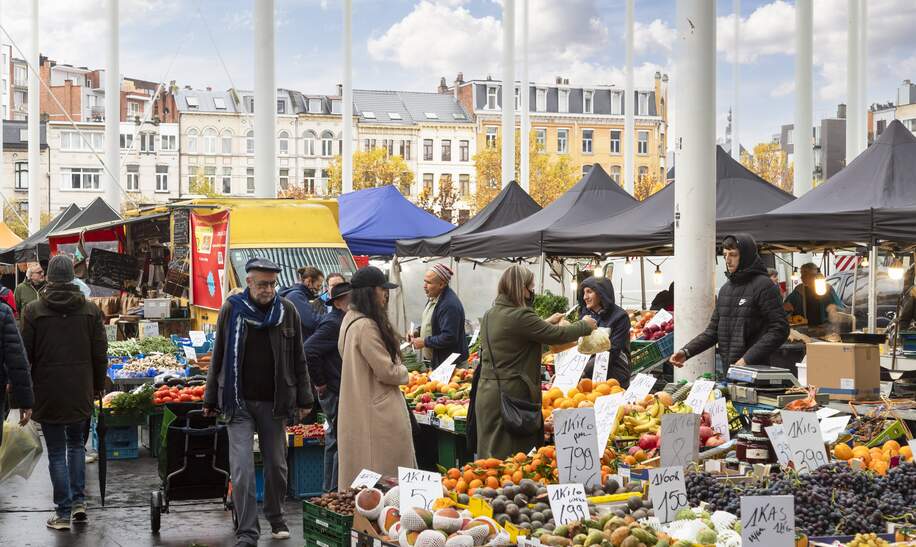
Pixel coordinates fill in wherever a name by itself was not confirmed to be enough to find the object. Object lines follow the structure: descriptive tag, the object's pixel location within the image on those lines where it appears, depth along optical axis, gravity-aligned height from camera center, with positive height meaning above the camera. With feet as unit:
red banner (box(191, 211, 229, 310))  50.63 -0.12
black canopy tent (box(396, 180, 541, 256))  61.41 +2.21
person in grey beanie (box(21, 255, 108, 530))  27.07 -2.52
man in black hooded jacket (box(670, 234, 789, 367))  28.71 -1.46
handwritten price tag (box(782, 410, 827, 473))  19.48 -3.15
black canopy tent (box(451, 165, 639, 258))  49.26 +1.68
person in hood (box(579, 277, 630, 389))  34.19 -1.92
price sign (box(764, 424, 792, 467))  19.93 -3.29
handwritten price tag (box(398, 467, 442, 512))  18.42 -3.77
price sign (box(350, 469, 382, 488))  20.30 -3.99
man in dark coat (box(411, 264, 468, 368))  33.96 -1.75
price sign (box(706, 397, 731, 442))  23.40 -3.32
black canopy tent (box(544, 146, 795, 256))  42.70 +1.42
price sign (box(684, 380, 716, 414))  24.30 -3.00
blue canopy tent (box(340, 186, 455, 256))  69.87 +2.07
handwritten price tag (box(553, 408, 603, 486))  19.08 -3.21
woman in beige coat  23.61 -2.79
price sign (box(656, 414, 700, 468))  19.90 -3.21
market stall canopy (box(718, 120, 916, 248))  34.50 +1.55
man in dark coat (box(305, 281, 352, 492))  27.63 -2.53
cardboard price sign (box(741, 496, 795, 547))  14.82 -3.45
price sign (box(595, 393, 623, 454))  21.57 -3.05
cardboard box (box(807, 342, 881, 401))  25.39 -2.59
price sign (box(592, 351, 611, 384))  29.17 -2.88
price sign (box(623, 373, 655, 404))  26.73 -3.13
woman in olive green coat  23.97 -2.02
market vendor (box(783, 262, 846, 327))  48.98 -2.15
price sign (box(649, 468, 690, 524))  17.38 -3.60
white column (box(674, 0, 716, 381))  34.71 +2.49
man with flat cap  23.68 -2.51
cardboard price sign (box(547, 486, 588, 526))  17.25 -3.75
